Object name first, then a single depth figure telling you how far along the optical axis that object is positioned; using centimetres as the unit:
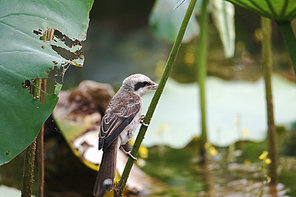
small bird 524
